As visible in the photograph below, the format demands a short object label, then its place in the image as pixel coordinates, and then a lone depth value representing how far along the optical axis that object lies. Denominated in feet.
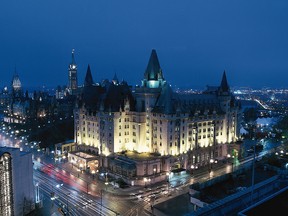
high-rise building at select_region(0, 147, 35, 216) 147.33
